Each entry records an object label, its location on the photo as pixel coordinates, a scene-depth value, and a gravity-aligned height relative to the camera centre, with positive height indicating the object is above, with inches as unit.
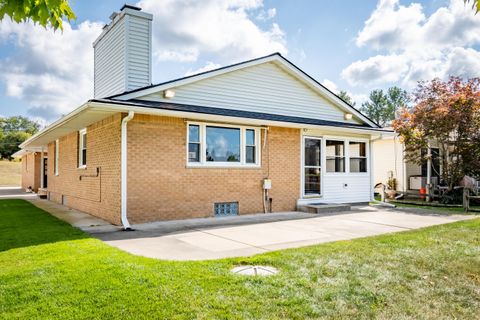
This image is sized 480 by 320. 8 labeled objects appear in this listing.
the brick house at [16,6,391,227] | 385.4 +34.4
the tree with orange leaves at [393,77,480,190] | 581.3 +70.0
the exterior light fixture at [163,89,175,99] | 418.9 +85.6
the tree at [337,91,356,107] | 2349.5 +463.5
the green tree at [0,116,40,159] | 2504.6 +369.4
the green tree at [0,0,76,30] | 133.0 +59.9
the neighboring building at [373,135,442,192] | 734.5 -2.8
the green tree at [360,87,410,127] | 2265.0 +401.0
